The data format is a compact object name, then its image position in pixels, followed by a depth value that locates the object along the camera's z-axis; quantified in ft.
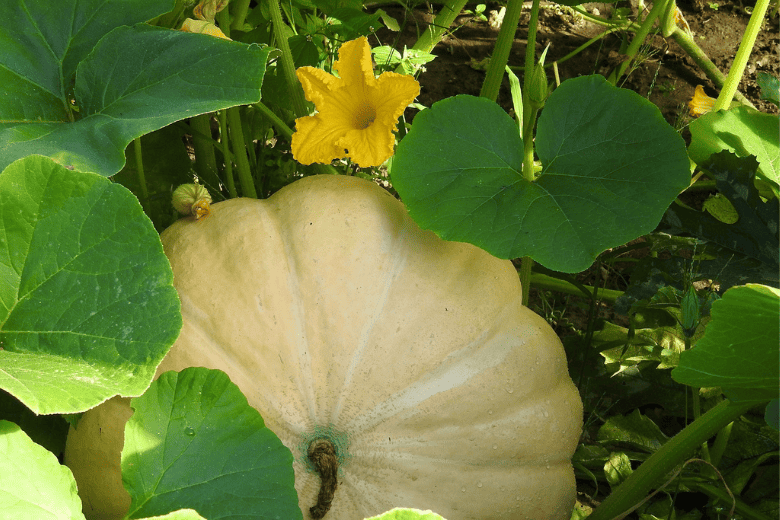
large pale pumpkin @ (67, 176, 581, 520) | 4.03
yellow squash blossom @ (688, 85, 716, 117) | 6.24
